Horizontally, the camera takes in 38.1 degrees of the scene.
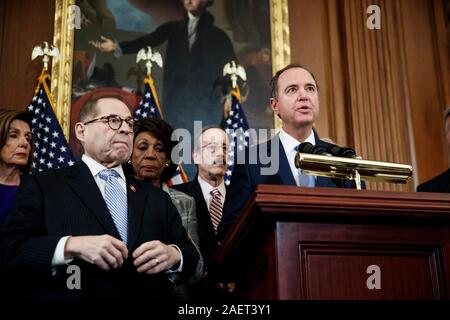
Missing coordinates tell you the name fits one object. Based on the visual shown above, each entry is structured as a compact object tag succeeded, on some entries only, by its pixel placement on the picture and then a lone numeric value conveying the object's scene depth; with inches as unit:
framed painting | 217.0
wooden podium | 80.2
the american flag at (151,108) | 211.6
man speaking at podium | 123.5
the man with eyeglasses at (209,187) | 149.8
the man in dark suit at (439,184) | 147.6
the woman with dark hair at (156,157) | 153.3
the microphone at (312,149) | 103.9
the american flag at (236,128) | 216.8
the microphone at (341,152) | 107.3
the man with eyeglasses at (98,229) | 95.3
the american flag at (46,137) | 199.9
